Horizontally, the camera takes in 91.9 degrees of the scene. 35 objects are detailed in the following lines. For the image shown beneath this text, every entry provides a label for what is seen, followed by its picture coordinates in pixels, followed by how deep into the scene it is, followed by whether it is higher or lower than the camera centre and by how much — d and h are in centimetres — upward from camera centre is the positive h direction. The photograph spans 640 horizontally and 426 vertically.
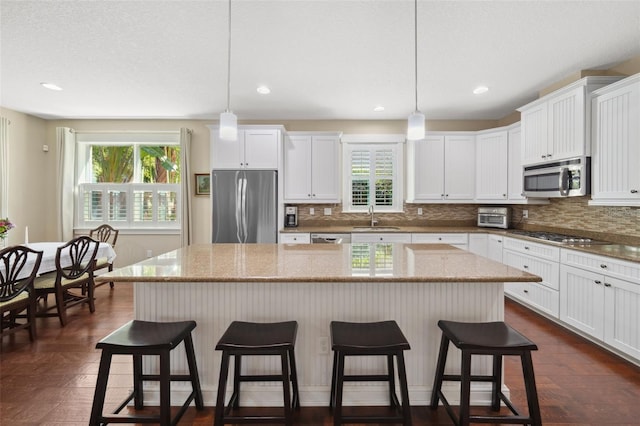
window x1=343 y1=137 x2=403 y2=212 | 503 +58
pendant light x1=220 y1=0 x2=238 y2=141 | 219 +61
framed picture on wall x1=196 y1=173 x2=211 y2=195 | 511 +45
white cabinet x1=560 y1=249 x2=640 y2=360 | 233 -71
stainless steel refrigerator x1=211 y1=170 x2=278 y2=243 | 429 +7
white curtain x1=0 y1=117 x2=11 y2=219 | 434 +60
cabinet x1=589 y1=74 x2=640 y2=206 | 257 +61
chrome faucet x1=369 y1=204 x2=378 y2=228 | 493 -13
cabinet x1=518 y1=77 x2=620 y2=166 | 299 +96
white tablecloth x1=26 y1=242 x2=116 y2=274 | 323 -52
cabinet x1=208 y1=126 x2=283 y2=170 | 450 +90
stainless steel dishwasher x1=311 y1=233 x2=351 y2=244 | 437 -36
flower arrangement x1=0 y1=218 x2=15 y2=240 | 320 -18
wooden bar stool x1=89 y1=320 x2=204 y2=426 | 147 -66
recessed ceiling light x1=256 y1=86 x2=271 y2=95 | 367 +147
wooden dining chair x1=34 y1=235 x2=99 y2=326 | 314 -74
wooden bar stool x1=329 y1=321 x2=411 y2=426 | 146 -65
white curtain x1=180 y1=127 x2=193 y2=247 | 490 +36
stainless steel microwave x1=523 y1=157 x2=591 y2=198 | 301 +37
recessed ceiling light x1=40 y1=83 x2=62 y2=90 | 361 +146
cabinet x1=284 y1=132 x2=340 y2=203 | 471 +70
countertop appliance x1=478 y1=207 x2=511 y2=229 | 442 -7
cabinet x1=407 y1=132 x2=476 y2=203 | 471 +69
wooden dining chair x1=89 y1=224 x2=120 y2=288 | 429 -38
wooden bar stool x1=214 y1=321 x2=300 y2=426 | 147 -65
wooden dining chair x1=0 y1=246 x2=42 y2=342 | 258 -68
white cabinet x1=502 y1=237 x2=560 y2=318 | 311 -61
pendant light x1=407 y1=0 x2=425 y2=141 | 213 +61
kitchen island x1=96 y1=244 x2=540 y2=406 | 190 -63
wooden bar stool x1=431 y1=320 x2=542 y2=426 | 148 -65
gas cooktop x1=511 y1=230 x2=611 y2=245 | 312 -28
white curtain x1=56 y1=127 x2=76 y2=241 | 491 +50
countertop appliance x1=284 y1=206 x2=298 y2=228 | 484 -9
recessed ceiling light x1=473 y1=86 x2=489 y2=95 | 367 +149
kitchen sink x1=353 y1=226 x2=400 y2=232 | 442 -25
